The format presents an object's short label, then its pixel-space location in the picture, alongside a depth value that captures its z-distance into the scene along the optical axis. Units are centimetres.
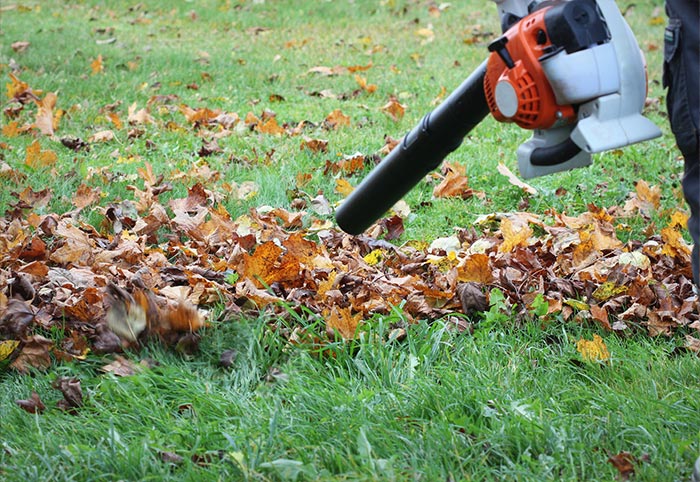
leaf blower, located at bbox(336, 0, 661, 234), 317
